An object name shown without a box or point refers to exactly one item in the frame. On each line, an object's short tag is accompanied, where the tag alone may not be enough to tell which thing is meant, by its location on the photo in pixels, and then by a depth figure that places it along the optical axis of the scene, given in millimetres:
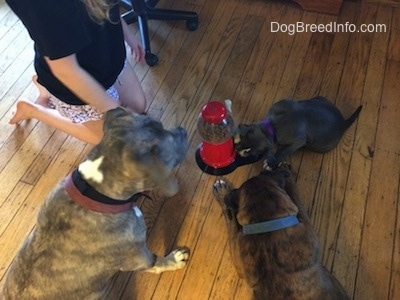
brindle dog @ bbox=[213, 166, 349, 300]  1281
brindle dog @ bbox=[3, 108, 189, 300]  1157
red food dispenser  1638
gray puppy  1739
